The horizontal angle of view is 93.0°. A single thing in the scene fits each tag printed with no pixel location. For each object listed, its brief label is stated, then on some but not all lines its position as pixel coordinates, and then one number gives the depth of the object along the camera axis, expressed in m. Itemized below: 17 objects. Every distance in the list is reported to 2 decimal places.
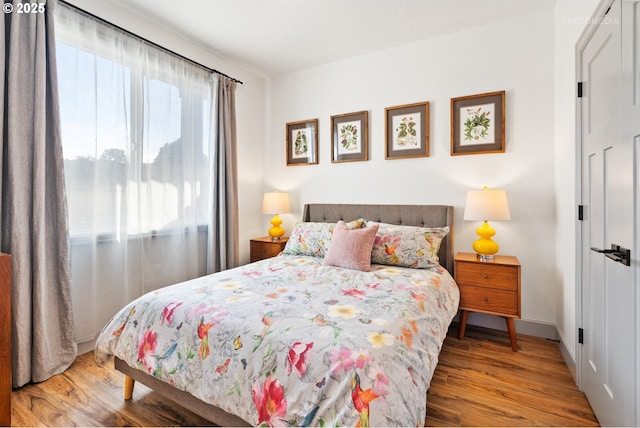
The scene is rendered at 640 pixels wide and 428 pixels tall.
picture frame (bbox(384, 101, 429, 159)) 3.06
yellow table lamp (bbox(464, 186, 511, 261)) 2.45
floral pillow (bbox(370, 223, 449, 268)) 2.50
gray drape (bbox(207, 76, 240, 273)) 3.26
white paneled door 1.26
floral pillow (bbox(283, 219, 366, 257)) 2.86
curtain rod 2.18
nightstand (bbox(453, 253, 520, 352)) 2.37
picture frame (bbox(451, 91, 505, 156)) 2.75
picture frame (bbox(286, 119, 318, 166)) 3.69
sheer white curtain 2.26
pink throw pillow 2.40
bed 1.09
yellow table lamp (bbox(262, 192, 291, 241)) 3.55
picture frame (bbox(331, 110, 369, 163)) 3.36
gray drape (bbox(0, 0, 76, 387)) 1.86
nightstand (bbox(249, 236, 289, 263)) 3.45
